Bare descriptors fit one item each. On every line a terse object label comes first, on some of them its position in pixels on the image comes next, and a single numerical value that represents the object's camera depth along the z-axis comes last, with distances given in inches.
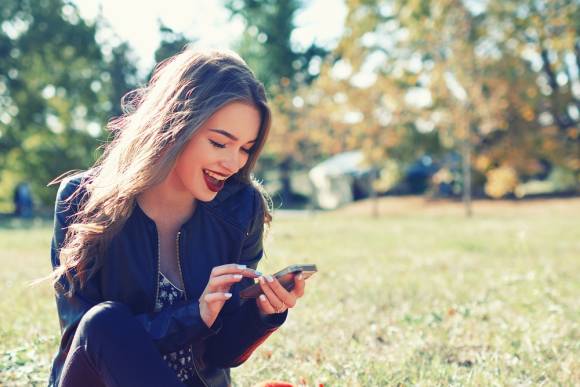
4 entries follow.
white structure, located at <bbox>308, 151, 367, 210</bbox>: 1685.5
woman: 82.1
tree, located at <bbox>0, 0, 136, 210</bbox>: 1190.9
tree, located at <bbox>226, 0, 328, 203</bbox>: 1692.9
